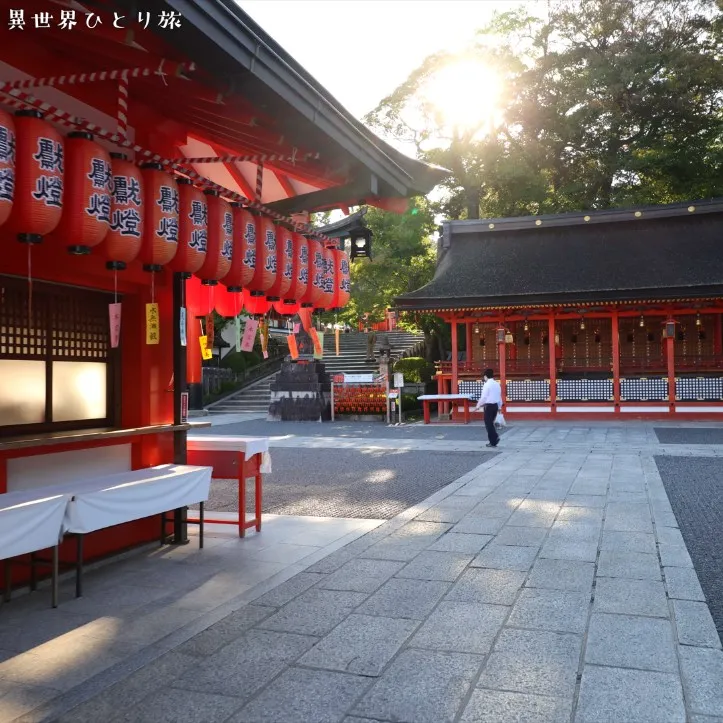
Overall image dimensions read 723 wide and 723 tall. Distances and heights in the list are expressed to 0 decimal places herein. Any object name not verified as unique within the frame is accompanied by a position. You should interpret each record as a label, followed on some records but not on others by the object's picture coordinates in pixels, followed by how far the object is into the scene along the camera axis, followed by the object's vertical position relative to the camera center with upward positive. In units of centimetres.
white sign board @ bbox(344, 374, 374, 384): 2192 -73
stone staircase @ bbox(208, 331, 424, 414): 2628 -29
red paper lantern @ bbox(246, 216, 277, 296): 638 +99
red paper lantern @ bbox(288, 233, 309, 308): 694 +94
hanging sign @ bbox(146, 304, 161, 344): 609 +33
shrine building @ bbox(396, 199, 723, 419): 1945 +131
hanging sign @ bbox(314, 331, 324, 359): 898 +17
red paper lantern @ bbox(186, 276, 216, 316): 770 +74
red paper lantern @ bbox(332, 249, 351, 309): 774 +95
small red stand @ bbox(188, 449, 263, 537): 662 -115
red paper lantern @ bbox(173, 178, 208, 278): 552 +112
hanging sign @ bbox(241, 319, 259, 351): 752 +27
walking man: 1378 -99
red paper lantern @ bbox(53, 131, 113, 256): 450 +115
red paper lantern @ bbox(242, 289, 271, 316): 748 +62
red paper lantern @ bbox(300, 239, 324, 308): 722 +90
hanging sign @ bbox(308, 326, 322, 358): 866 +25
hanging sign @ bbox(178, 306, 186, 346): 667 +35
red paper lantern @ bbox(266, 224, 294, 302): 667 +97
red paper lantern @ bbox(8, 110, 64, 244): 414 +117
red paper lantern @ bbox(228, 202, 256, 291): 611 +103
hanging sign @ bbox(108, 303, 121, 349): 554 +33
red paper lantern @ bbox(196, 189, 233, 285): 581 +107
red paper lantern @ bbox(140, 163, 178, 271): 519 +115
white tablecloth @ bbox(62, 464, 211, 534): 473 -111
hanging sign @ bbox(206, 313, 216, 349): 811 +37
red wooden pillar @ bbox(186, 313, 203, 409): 2505 -115
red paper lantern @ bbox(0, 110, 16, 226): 395 +121
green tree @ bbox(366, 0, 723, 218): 2748 +1060
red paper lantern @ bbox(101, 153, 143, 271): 490 +110
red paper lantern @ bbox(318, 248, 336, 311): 754 +91
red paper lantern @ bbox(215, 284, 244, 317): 762 +67
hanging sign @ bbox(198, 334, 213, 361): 789 +18
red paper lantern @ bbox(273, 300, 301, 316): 746 +60
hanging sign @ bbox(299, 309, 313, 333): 810 +51
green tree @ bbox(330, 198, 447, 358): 2516 +358
